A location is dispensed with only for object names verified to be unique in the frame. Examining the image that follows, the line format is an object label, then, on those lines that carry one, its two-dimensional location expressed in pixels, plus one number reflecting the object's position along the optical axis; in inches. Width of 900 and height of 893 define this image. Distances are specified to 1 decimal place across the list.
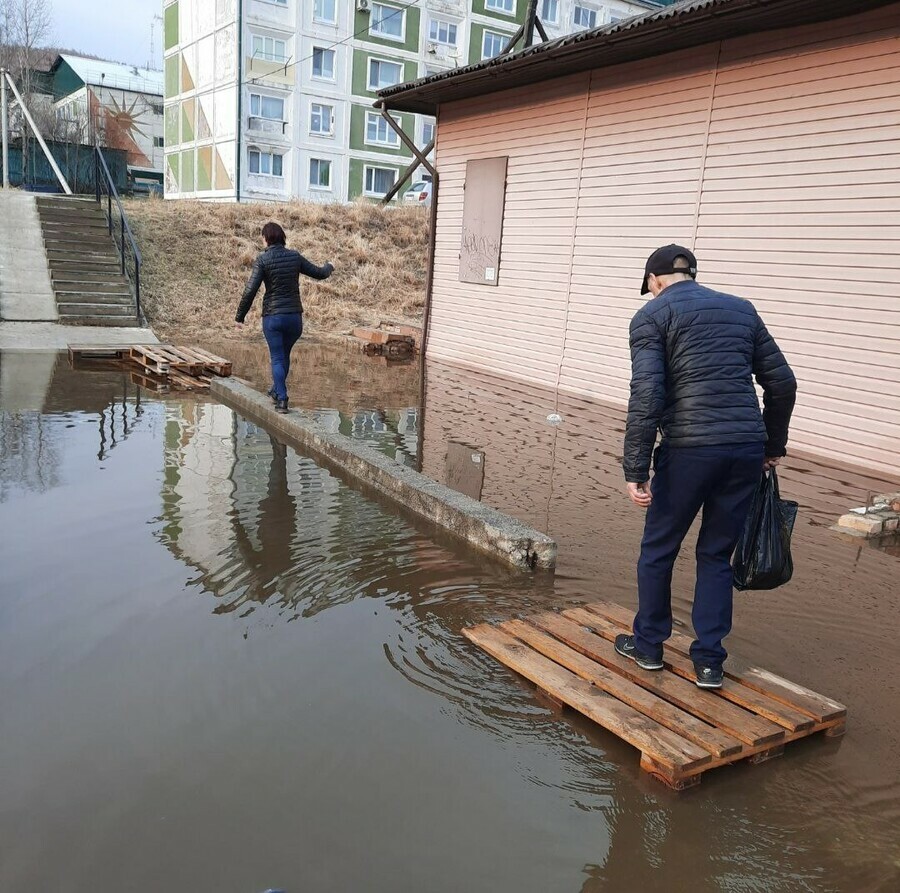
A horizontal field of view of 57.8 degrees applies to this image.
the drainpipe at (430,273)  571.8
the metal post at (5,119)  819.4
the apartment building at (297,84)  1475.1
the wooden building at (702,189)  314.8
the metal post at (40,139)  773.6
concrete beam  195.5
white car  1143.1
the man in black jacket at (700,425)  129.3
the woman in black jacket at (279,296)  322.7
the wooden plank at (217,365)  432.5
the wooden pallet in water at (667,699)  119.5
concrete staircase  585.6
